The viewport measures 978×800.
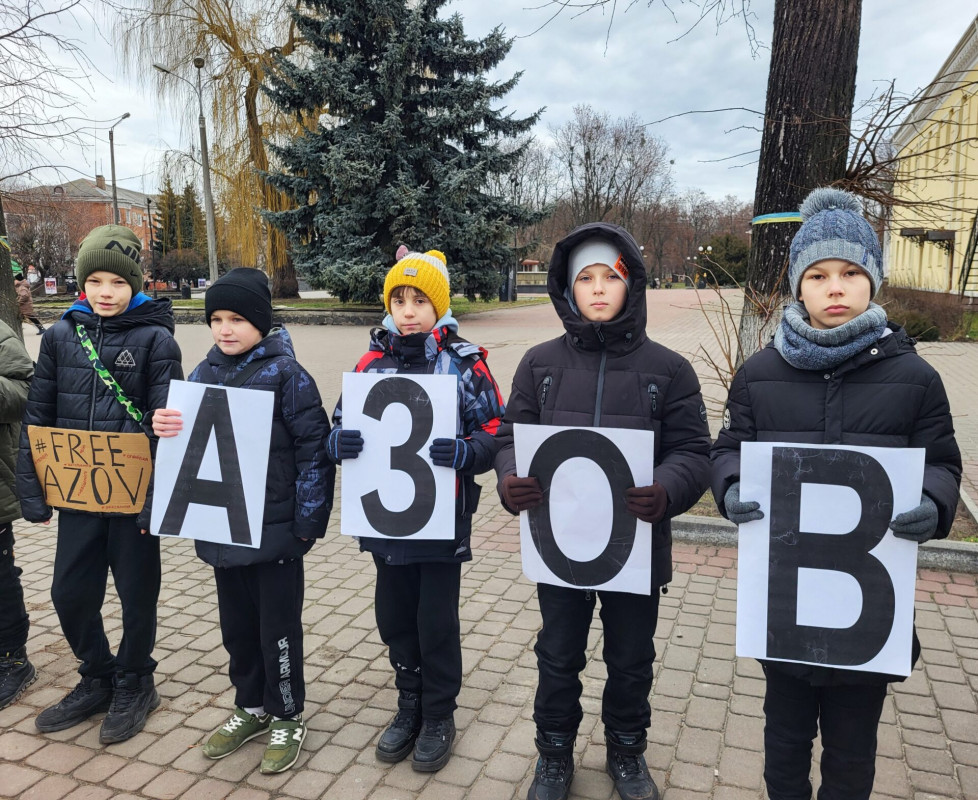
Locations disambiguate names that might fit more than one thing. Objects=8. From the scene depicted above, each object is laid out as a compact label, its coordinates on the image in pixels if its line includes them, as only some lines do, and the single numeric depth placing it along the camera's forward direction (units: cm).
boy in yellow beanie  291
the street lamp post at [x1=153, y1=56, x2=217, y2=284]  2331
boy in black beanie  291
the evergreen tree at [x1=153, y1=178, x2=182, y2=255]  6328
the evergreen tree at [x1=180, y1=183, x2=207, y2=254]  5650
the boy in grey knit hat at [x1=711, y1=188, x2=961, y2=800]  219
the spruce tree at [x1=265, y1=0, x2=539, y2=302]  2220
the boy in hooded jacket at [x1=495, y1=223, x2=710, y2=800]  260
